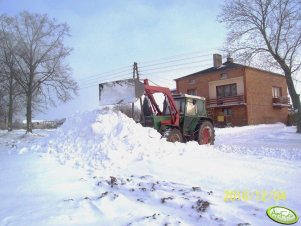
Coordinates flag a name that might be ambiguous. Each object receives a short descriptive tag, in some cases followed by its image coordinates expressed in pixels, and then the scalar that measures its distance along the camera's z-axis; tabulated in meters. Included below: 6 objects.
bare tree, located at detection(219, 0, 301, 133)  16.20
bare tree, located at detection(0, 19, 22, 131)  24.22
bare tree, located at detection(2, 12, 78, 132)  24.42
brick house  25.90
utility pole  21.02
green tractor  8.92
